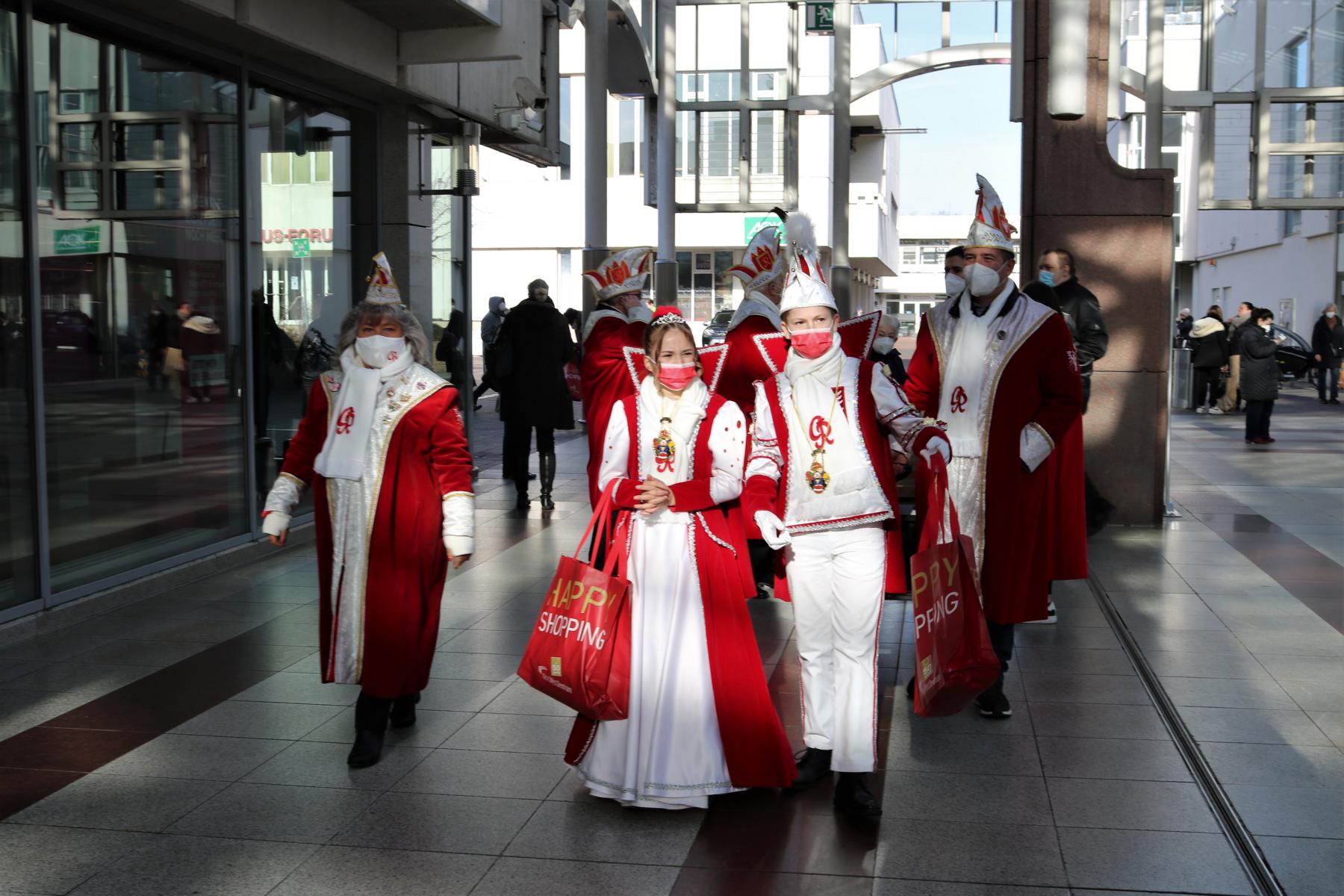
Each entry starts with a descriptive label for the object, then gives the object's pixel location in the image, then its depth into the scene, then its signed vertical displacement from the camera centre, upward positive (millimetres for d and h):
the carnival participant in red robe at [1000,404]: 6008 -322
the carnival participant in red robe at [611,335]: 5770 -34
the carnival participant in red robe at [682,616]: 4910 -980
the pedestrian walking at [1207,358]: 24094 -537
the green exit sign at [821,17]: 23000 +4864
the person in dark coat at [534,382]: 12703 -481
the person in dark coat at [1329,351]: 27250 -467
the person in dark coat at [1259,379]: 18516 -671
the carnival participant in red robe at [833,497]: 4922 -573
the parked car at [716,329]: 40062 -53
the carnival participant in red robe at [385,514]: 5473 -700
